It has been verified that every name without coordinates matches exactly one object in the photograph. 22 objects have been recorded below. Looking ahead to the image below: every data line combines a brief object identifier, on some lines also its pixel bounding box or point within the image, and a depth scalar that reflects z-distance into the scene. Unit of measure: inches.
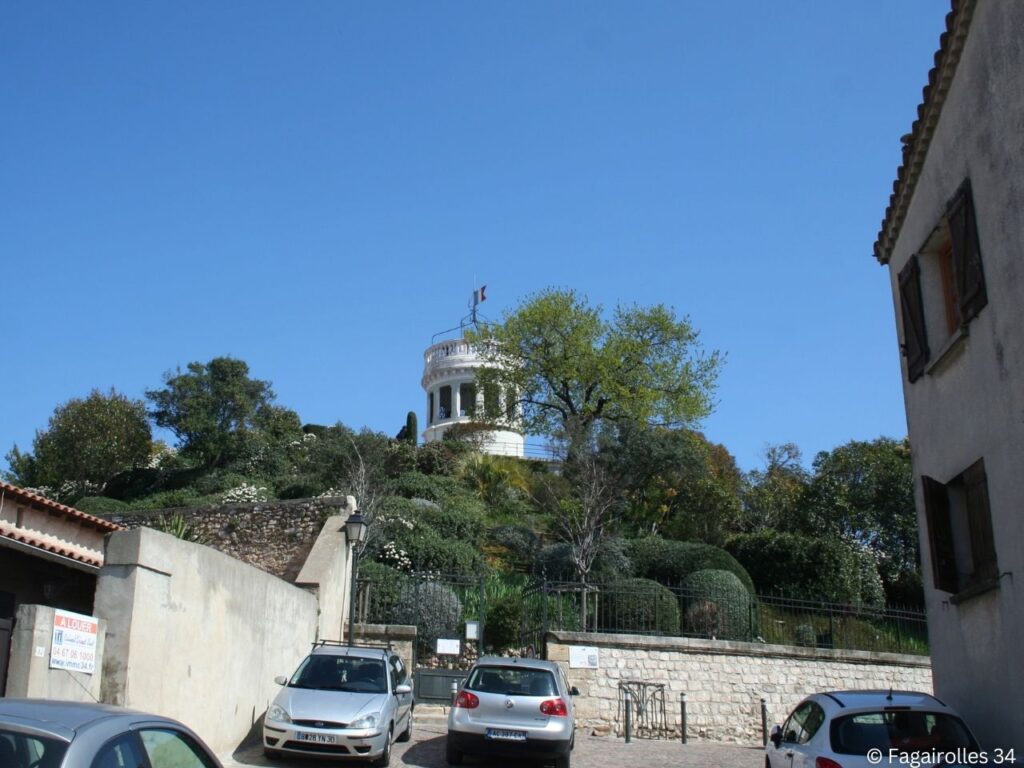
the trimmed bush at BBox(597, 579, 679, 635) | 781.3
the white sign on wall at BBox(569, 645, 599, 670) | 716.0
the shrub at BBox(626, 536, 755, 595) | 945.5
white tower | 2009.5
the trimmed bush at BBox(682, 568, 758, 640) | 800.9
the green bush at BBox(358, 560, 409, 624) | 778.2
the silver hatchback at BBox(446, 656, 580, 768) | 505.0
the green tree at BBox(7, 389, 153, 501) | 1622.8
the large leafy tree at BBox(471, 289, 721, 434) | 1521.9
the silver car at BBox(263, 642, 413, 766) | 479.2
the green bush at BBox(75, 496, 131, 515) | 1284.4
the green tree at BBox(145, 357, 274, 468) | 1540.4
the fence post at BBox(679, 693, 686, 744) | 694.5
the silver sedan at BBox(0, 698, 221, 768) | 170.4
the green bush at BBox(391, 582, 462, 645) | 772.6
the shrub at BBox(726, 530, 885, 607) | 983.6
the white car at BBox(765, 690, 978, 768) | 338.3
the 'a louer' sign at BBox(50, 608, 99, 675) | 374.6
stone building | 384.8
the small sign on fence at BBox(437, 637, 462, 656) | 740.6
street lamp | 716.0
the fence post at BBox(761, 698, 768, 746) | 722.8
